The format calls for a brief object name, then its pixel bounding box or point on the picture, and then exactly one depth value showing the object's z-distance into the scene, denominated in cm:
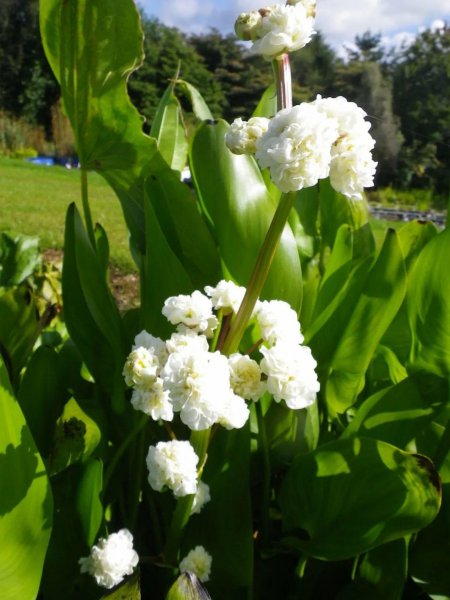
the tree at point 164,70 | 1978
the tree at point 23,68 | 2098
